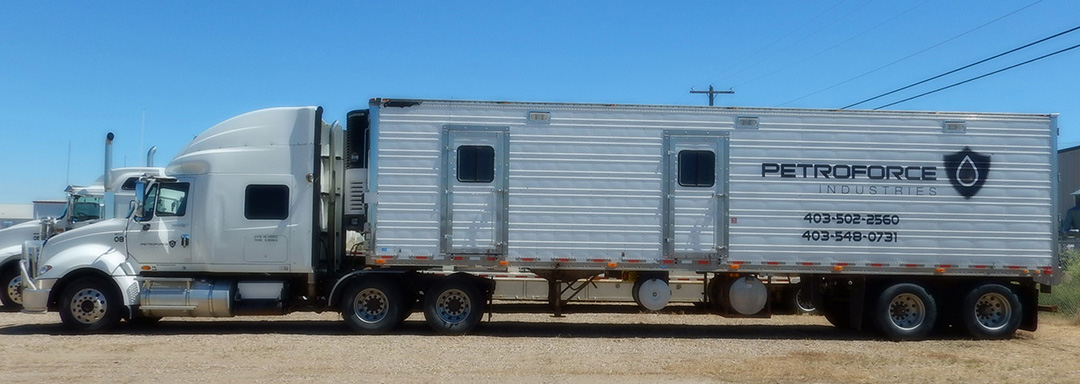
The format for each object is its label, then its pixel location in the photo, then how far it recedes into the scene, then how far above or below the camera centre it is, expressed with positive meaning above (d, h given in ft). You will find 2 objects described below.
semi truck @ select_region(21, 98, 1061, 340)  41.78 +0.32
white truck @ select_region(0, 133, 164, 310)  54.49 +0.17
